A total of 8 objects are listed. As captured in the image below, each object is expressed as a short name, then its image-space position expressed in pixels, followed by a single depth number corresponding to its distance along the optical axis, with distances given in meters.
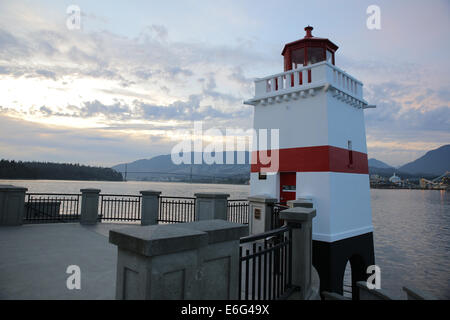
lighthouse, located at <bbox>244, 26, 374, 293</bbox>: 11.69
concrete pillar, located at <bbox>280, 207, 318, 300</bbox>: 5.41
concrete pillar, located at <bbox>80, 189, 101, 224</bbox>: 12.43
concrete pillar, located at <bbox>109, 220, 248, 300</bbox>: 2.58
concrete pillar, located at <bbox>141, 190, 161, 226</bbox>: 12.35
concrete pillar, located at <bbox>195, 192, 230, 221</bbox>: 11.19
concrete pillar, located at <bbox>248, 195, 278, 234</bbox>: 10.15
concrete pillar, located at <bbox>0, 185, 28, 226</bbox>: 11.12
